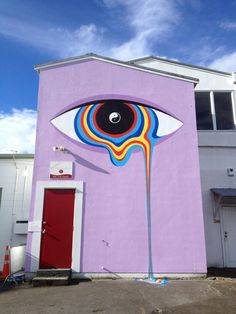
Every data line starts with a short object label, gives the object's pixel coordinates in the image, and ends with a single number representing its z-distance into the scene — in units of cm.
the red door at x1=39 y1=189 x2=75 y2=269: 800
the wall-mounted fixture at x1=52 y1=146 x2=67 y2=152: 870
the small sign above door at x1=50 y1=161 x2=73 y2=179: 854
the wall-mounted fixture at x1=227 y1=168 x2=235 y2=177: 1119
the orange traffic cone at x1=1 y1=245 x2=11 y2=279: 820
